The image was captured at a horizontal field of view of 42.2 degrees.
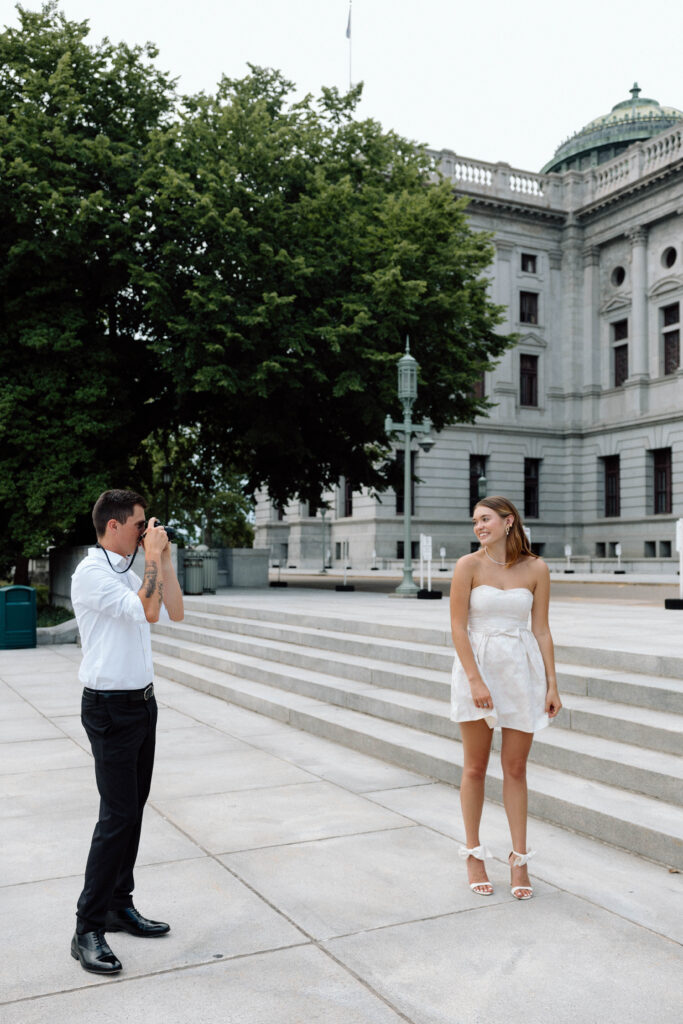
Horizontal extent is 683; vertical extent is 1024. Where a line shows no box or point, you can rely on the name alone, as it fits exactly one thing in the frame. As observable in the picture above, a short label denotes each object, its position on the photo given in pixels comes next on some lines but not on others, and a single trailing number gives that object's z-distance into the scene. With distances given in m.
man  3.77
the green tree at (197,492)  28.80
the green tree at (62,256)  20.77
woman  4.44
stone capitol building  44.19
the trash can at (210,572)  21.34
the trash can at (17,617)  16.19
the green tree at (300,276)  20.94
